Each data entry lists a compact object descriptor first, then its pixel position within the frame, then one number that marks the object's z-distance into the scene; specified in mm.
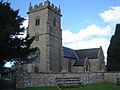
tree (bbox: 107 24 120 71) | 19367
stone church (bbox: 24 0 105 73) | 24006
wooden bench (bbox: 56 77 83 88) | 10781
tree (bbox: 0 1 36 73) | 9799
